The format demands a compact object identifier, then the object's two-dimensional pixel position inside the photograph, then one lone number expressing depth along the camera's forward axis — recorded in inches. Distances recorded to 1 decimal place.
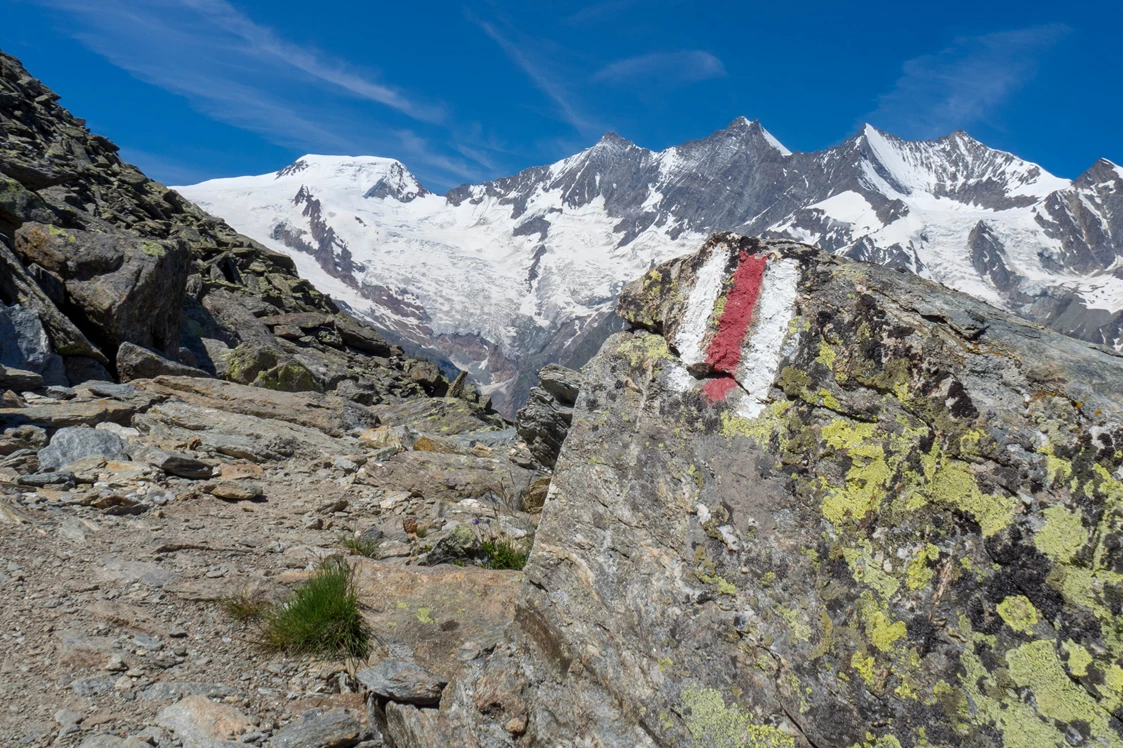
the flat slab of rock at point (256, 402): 573.3
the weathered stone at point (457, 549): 296.0
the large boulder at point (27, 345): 505.7
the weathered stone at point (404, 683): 205.0
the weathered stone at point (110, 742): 173.9
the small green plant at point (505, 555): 299.0
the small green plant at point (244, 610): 245.0
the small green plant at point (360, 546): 308.7
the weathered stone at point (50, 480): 333.4
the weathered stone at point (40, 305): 549.3
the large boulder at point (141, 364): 613.0
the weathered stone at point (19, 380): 466.5
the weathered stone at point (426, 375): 1322.5
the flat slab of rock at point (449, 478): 419.2
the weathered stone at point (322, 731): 189.5
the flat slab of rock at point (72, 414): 406.6
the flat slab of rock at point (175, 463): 386.6
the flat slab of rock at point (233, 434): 456.4
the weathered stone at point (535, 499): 399.5
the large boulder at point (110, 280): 644.7
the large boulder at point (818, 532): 137.0
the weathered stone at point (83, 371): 569.6
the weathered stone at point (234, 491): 376.5
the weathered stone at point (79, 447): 368.5
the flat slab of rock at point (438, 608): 229.0
